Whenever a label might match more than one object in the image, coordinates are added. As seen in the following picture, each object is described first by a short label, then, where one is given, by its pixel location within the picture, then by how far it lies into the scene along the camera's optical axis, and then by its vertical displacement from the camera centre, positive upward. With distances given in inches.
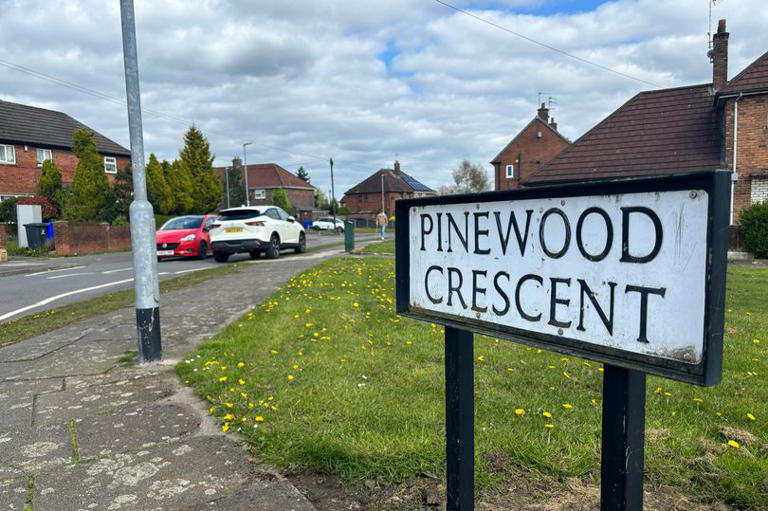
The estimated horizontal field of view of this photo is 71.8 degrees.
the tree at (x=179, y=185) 1498.5 +90.3
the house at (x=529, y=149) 1987.0 +224.6
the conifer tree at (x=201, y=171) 1758.1 +162.1
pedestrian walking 1264.8 -17.1
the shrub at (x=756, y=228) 661.3 -32.0
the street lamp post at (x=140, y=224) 194.2 -2.4
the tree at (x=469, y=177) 2637.8 +166.8
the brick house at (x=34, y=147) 1290.6 +191.8
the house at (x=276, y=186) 3080.7 +169.0
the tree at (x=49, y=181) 1168.2 +85.2
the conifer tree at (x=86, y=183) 1090.1 +74.1
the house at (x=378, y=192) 3300.7 +128.5
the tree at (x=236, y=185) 2743.8 +168.1
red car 674.2 -27.3
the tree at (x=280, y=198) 2493.8 +76.8
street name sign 47.6 -6.8
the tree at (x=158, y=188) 1328.7 +73.6
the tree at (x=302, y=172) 4650.6 +365.5
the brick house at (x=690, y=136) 786.8 +118.3
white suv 626.8 -20.2
